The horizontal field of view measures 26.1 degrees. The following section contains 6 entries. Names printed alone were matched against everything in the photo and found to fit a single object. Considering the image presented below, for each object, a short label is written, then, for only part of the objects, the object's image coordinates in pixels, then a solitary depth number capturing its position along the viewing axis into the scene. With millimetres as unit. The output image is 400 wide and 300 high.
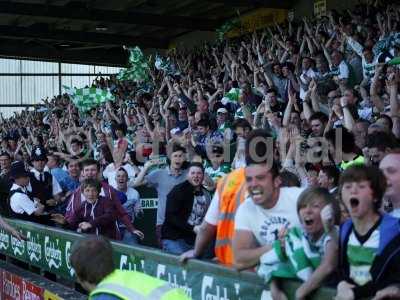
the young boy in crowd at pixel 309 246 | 4305
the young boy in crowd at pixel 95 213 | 8711
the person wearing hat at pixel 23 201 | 10594
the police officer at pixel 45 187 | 10930
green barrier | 5094
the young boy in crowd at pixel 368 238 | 3891
